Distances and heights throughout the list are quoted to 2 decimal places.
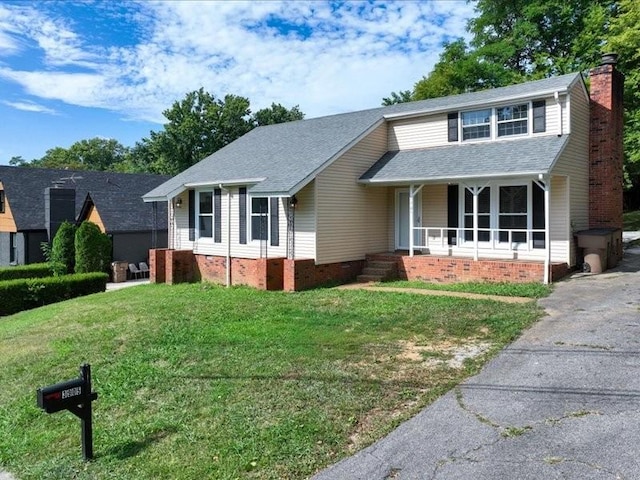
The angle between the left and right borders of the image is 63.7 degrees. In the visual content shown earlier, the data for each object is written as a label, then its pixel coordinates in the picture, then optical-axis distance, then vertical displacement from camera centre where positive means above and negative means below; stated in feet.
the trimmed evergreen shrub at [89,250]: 65.36 -1.34
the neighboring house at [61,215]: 76.48 +3.79
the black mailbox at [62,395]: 14.40 -4.50
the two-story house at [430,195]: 44.45 +3.98
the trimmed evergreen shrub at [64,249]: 67.15 -1.23
